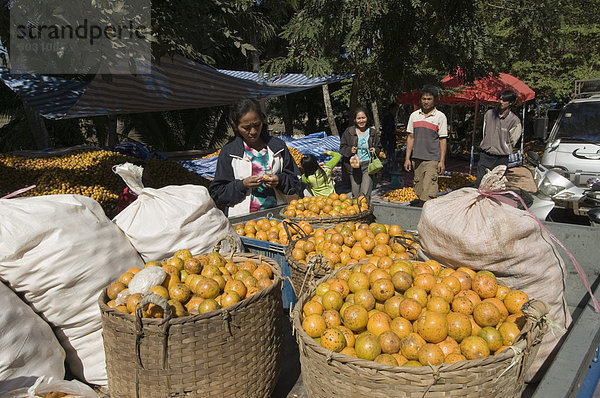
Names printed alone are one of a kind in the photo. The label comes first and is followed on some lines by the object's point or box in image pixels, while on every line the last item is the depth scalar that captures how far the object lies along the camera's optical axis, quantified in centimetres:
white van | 631
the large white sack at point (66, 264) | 214
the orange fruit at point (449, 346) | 154
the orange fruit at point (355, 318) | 171
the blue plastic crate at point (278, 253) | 307
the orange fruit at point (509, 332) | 157
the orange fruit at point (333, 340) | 156
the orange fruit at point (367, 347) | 152
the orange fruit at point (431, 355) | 146
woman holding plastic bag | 644
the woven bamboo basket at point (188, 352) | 172
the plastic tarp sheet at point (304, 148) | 942
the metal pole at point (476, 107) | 1279
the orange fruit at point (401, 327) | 164
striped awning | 789
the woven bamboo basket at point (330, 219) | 352
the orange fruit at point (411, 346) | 152
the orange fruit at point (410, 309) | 169
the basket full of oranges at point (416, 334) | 136
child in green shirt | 541
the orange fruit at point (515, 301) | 171
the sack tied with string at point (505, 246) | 191
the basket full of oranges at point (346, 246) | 265
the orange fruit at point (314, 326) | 167
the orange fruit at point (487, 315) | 164
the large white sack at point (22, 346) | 198
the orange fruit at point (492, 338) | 155
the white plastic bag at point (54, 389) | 178
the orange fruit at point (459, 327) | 160
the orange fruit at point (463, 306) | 171
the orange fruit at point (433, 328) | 157
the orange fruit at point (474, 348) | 148
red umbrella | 1187
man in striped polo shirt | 574
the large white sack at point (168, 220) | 256
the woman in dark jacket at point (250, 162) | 334
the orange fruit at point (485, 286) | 182
